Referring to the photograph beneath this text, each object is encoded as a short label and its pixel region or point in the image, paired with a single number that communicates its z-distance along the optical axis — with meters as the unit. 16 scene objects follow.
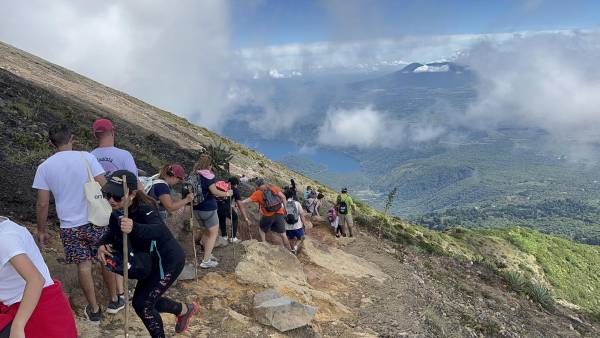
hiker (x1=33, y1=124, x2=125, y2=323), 5.25
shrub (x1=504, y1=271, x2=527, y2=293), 17.11
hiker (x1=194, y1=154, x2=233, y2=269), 8.41
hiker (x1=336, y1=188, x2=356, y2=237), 16.47
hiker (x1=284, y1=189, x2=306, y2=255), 12.13
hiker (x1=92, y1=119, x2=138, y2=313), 6.37
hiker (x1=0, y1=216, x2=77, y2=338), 3.10
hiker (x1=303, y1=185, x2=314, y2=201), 19.05
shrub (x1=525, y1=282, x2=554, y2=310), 16.50
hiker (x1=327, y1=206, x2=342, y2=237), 16.97
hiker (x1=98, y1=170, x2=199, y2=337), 4.59
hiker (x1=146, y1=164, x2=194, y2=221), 6.50
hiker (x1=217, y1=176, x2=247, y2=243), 10.39
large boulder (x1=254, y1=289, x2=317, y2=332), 7.31
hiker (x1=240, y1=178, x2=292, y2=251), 10.65
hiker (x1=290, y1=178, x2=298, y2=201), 12.78
